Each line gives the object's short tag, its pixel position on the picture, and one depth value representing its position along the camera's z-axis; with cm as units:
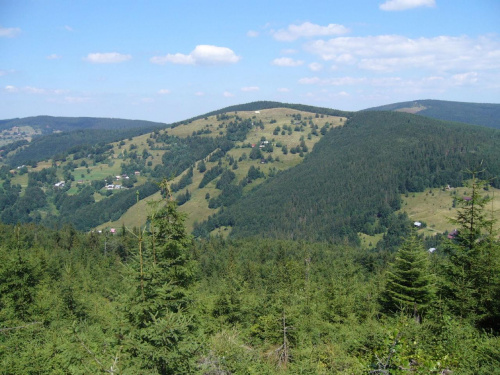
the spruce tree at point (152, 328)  1177
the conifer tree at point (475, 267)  2250
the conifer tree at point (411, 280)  2564
